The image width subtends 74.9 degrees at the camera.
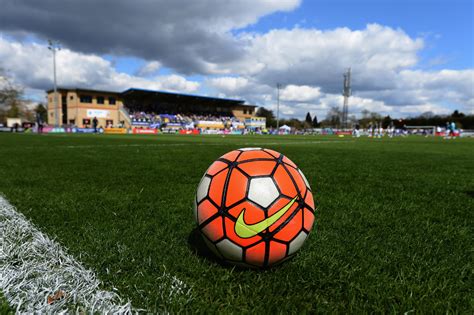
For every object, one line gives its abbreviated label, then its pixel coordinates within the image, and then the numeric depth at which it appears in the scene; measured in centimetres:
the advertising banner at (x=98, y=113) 6212
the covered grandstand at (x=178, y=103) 6631
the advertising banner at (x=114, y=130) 4991
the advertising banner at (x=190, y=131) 5667
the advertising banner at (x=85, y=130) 4781
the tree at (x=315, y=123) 12869
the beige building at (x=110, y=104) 6179
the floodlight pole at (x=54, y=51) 4316
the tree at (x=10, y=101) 5244
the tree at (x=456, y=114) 9322
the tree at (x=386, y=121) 10711
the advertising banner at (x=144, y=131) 5269
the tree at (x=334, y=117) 10526
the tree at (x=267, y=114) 11475
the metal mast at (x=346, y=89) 6462
